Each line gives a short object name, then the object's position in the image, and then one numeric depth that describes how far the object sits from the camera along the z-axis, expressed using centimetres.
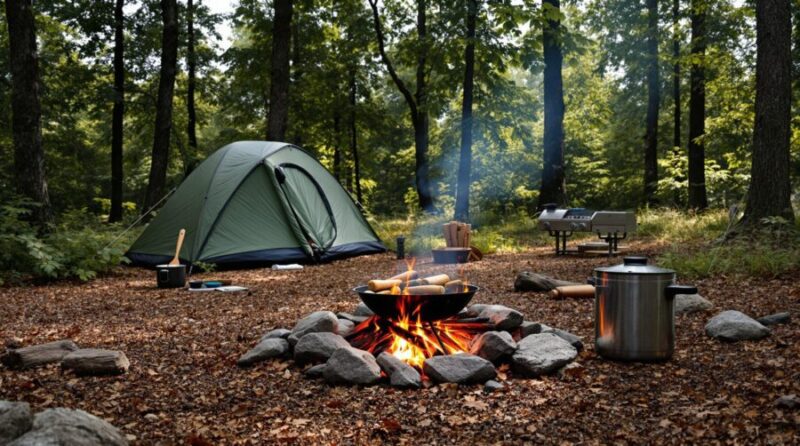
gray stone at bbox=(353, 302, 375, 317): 524
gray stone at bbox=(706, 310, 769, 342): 432
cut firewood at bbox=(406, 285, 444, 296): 428
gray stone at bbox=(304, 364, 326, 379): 384
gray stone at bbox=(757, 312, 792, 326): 470
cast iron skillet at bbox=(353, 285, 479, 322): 401
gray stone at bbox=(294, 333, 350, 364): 402
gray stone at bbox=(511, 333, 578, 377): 376
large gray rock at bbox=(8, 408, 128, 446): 236
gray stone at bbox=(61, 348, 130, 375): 388
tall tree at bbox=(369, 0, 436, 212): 1872
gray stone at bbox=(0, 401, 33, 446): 240
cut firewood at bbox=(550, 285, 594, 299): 621
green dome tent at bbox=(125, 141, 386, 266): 938
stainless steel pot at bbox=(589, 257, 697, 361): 384
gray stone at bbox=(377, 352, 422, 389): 360
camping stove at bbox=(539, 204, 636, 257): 900
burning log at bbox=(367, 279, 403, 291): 445
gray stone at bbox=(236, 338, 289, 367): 413
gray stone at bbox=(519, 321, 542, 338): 449
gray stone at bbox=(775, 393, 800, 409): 299
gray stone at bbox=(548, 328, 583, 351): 430
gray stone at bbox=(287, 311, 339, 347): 443
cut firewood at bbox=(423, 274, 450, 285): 471
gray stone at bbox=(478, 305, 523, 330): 450
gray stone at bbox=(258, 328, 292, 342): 462
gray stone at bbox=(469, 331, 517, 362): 393
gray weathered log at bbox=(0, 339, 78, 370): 400
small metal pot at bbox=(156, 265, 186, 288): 774
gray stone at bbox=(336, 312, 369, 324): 498
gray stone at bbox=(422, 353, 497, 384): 366
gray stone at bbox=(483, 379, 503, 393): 357
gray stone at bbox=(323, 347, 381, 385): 366
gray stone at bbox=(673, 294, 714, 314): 530
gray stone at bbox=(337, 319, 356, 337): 457
